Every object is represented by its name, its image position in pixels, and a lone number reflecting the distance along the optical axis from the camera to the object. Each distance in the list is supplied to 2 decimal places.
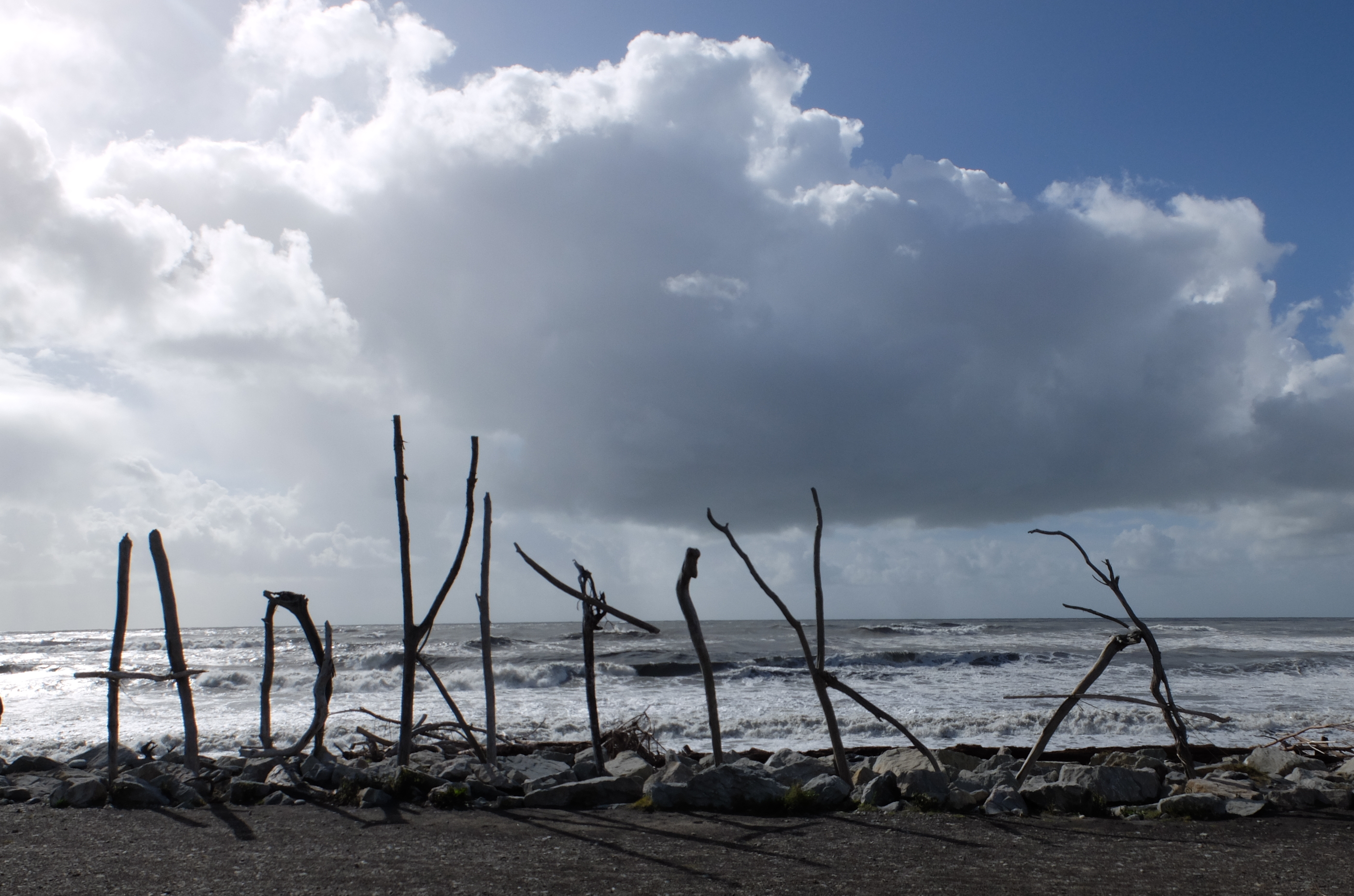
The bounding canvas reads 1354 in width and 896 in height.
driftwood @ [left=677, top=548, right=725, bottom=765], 8.16
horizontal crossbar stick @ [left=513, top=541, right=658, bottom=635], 8.17
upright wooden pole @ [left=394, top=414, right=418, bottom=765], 8.83
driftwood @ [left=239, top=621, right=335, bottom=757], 9.51
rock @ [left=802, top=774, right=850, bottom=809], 7.55
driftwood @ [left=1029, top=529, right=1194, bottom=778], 7.79
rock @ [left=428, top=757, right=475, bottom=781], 8.77
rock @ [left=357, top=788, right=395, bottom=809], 7.97
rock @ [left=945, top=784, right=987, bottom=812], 7.36
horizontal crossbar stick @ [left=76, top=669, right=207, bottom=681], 8.66
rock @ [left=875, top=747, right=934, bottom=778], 8.48
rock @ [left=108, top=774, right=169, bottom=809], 8.30
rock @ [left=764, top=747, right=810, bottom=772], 8.76
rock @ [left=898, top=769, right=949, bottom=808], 7.48
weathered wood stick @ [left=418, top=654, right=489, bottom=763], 9.59
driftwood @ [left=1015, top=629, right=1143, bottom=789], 7.84
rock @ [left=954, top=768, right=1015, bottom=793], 7.75
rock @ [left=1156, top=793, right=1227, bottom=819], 7.05
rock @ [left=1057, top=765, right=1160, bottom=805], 7.59
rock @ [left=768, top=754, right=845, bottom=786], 8.27
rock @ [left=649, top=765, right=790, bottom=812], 7.54
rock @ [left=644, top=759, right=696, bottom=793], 7.80
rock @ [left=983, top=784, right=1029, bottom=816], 7.27
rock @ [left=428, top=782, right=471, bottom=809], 7.95
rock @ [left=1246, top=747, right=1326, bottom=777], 8.83
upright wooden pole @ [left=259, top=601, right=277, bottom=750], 10.48
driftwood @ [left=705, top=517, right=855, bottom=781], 7.95
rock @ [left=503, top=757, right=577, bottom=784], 8.78
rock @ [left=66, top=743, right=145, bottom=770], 10.12
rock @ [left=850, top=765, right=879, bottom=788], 8.30
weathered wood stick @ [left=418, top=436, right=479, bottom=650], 9.17
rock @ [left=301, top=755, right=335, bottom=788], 8.91
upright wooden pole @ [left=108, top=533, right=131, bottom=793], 9.36
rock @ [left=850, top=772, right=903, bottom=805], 7.59
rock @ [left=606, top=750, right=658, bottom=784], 8.64
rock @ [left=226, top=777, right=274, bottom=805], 8.39
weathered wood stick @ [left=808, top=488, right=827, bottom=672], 8.05
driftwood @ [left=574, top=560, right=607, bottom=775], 8.62
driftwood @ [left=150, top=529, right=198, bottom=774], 9.10
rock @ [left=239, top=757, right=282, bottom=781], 8.90
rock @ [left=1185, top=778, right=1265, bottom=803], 7.44
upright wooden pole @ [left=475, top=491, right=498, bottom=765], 8.96
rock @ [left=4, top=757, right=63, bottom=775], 10.58
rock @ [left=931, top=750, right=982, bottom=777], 9.29
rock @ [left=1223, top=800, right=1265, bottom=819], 7.13
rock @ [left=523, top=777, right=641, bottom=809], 7.99
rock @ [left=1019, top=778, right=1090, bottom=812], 7.34
